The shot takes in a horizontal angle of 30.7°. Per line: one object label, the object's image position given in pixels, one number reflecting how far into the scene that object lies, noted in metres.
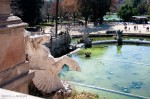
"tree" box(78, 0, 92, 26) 42.97
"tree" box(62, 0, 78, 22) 45.94
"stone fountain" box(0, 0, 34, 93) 3.77
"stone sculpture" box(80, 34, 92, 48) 31.00
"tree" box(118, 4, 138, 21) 54.92
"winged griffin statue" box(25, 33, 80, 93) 6.21
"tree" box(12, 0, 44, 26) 37.75
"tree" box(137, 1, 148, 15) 66.69
